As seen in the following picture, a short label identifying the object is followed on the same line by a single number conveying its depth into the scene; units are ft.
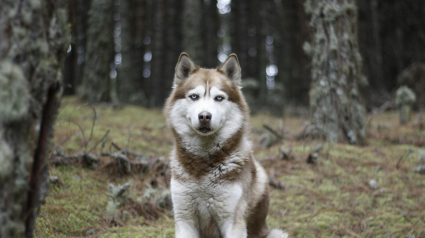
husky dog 9.33
